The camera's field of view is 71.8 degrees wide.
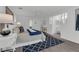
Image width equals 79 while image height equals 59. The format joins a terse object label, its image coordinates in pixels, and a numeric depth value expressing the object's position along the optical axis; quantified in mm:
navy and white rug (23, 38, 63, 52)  1223
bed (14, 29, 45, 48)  1141
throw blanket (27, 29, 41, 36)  1190
